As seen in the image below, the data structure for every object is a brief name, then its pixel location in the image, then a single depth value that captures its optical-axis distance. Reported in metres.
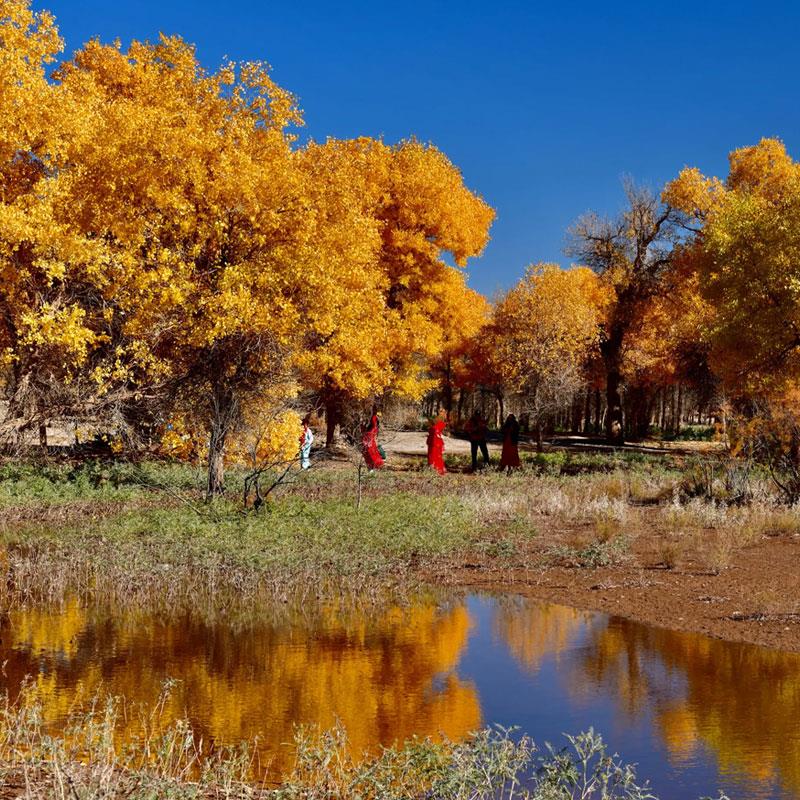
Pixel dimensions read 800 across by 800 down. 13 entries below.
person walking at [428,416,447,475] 30.77
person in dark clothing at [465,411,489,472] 32.56
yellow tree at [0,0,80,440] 19.41
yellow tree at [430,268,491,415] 38.16
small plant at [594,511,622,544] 17.50
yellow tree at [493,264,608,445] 50.06
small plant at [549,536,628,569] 15.86
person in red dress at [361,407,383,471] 29.88
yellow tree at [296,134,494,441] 33.12
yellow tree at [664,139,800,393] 29.64
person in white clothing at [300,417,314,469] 27.91
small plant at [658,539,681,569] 15.55
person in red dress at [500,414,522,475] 30.41
